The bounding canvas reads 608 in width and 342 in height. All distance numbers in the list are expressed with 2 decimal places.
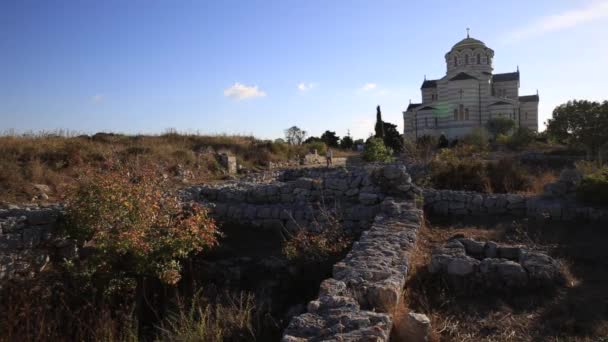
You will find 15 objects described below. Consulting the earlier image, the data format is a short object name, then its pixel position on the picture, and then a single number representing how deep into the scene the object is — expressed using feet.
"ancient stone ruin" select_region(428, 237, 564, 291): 17.79
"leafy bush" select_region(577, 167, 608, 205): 28.07
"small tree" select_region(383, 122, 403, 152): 140.85
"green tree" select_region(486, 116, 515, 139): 150.00
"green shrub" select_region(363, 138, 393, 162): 71.74
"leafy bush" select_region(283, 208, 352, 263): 22.03
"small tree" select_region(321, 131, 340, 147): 160.15
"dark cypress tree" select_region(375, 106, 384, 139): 140.70
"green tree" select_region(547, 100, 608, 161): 91.04
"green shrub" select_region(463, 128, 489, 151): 115.96
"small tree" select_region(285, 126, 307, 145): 130.45
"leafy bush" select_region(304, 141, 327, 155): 106.73
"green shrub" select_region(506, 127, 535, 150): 114.73
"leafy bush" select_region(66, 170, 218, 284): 19.56
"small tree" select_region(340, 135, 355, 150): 162.33
